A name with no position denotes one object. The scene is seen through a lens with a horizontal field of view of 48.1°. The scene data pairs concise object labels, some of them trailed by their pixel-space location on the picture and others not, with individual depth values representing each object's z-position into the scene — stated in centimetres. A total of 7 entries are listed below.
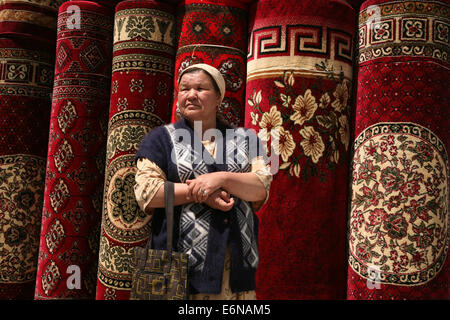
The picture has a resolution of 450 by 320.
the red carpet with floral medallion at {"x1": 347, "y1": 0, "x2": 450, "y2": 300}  191
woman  145
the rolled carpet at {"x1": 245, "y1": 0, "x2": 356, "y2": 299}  202
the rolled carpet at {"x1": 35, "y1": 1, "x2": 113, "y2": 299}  246
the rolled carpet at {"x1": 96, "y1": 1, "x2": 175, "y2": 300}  226
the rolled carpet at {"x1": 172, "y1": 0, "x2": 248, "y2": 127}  216
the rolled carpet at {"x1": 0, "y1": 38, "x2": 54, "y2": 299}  264
